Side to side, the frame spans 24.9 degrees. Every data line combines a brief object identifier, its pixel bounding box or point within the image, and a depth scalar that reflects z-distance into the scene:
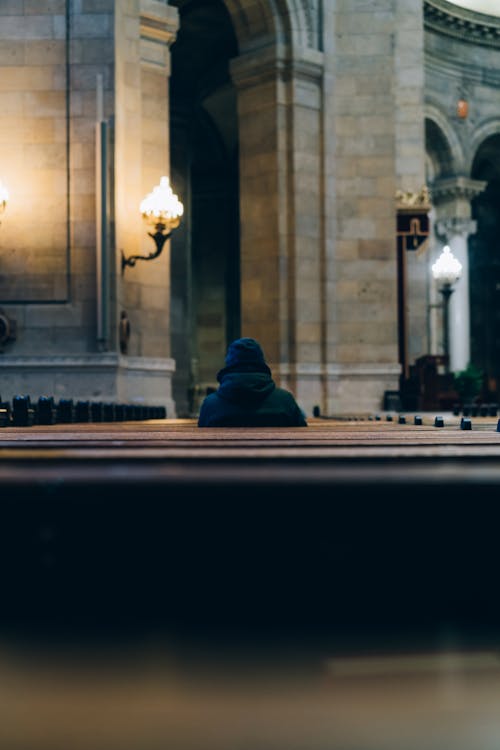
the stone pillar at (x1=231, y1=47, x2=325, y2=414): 15.69
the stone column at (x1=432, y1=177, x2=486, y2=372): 26.44
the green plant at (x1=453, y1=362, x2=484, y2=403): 13.77
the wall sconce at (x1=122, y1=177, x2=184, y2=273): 12.56
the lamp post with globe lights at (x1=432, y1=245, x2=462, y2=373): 17.11
